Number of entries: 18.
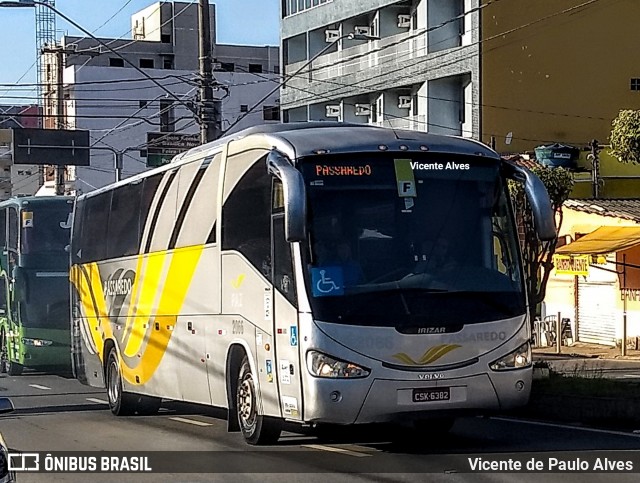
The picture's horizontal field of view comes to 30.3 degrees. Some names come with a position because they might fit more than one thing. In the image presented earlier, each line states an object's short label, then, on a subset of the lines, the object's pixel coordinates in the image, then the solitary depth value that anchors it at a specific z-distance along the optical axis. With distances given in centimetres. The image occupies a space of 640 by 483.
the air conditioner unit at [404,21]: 4531
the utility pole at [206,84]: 2506
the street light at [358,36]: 2907
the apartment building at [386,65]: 4269
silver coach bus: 1148
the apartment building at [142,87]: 7312
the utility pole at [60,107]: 4575
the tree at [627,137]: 2327
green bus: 2622
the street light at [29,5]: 2361
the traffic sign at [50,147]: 4588
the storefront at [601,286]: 2644
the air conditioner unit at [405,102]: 4566
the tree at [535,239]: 1938
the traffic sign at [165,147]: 3834
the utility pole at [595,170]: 3388
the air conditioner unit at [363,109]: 4815
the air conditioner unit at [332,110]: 4981
